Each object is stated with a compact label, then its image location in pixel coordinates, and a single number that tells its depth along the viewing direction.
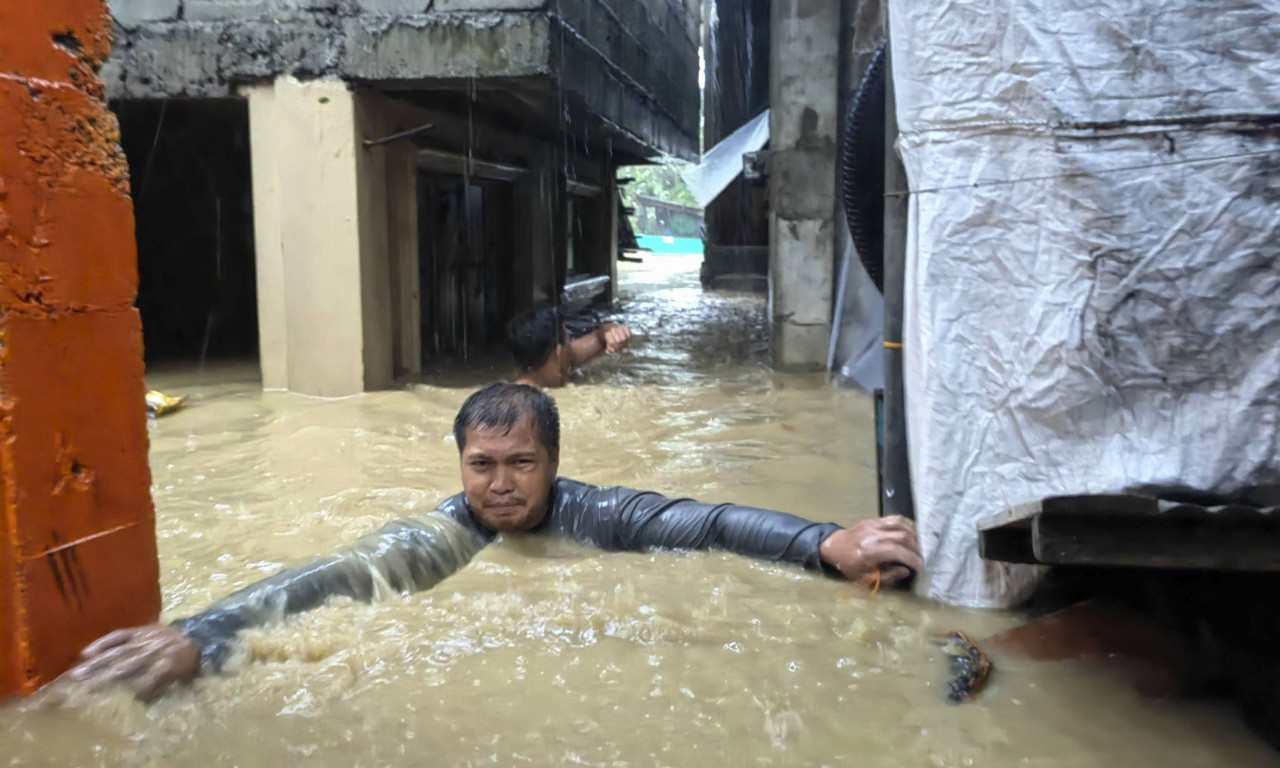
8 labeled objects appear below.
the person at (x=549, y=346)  6.57
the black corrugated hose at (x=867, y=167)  3.42
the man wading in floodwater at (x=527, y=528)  2.79
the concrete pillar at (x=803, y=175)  7.40
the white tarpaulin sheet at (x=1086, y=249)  2.32
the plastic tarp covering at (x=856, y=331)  6.65
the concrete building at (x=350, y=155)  6.34
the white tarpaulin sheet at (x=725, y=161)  12.97
